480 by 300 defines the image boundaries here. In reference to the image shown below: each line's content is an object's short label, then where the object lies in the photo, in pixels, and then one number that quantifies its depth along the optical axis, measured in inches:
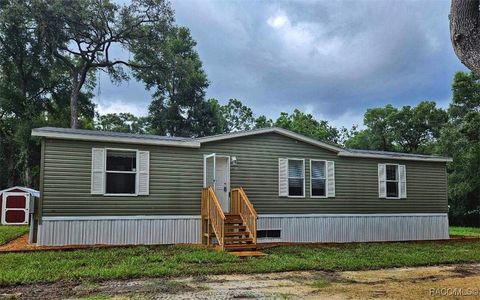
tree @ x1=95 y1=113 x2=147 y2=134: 1316.4
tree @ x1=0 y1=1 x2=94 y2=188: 920.3
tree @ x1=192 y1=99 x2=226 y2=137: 1178.0
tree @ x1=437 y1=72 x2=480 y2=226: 851.4
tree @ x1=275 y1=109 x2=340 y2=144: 1407.5
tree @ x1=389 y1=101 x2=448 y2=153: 1153.4
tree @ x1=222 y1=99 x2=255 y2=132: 1536.7
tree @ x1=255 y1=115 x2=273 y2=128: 1510.6
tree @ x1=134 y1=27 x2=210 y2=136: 1060.5
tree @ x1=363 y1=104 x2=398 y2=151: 1199.6
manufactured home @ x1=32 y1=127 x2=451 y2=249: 410.6
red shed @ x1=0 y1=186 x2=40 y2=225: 749.4
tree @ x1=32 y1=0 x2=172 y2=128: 900.0
